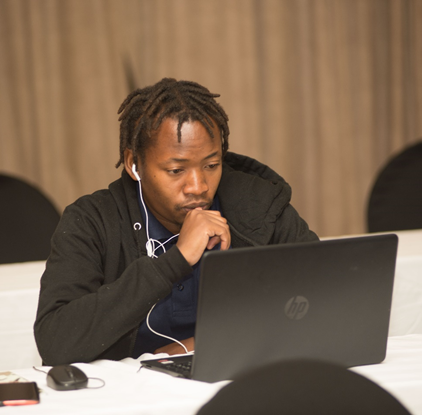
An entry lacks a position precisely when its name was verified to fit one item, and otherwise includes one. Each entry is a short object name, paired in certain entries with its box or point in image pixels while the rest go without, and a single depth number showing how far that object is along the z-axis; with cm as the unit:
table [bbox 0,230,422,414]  458
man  490
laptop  459
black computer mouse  464
